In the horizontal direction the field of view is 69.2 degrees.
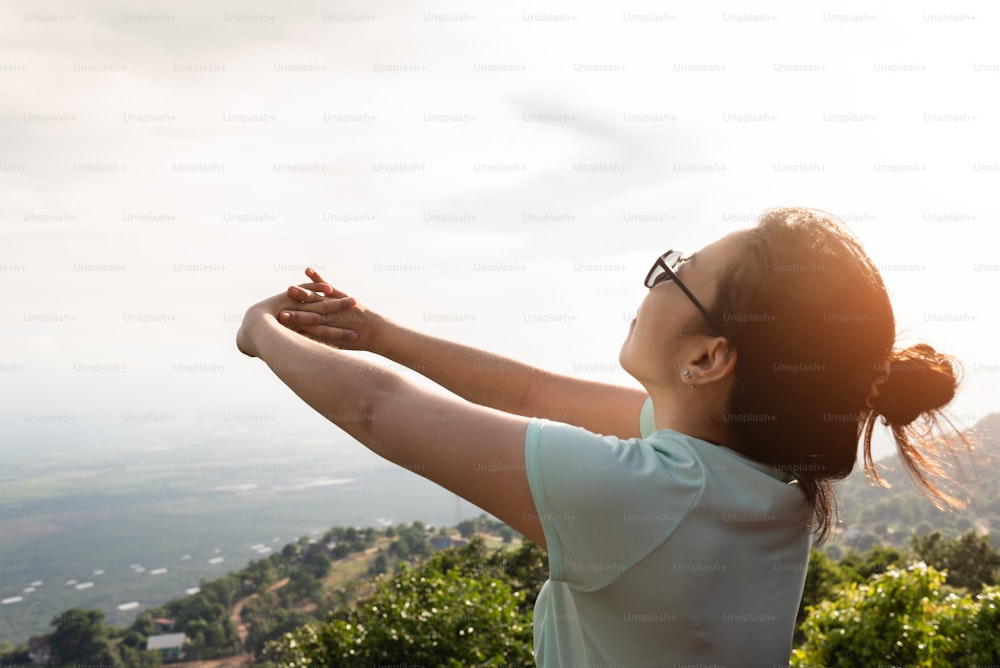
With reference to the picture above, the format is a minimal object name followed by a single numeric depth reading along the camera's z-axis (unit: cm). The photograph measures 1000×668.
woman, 113
